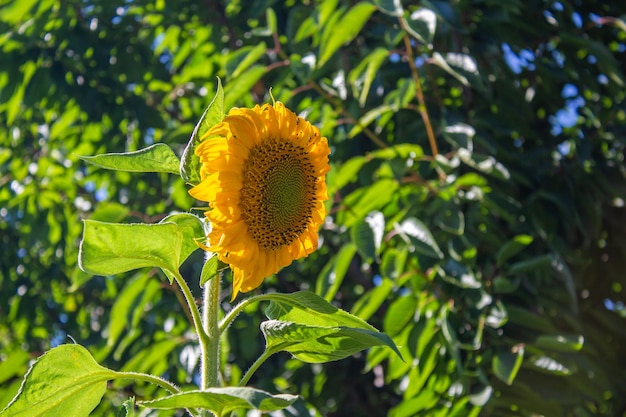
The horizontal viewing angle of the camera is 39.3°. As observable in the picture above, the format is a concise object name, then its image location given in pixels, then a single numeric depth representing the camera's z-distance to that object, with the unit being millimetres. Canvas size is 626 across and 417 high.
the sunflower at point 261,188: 897
